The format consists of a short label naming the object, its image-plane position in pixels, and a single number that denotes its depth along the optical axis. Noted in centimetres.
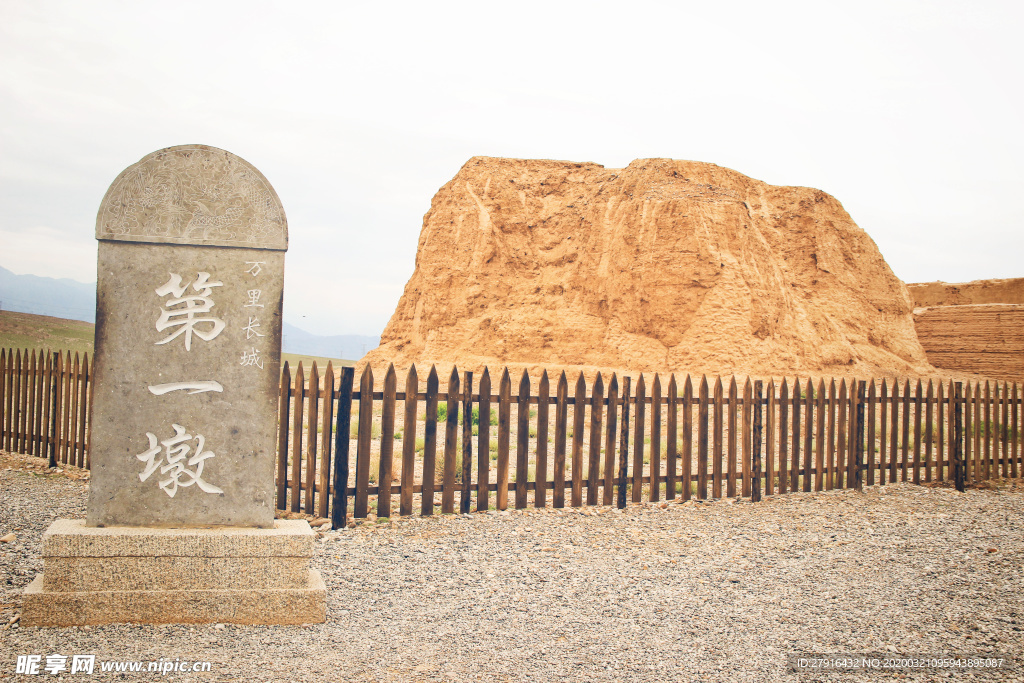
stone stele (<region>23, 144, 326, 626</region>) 382
